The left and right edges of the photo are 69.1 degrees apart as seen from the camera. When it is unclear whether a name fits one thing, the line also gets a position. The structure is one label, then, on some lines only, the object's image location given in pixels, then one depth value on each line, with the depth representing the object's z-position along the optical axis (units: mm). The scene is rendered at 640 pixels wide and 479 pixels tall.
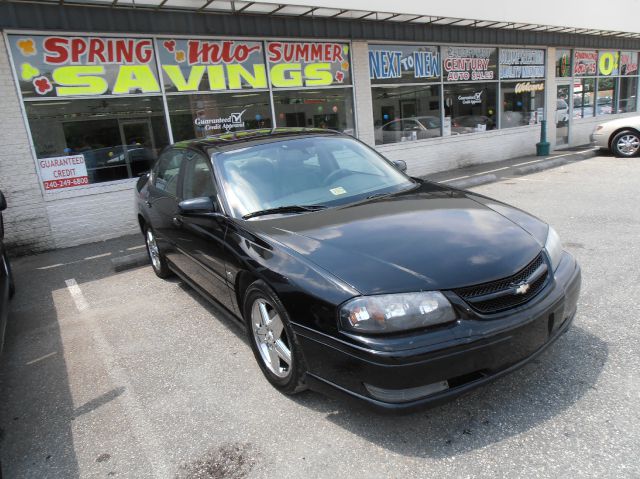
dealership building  7113
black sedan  2250
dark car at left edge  3550
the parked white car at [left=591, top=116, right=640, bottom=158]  12281
